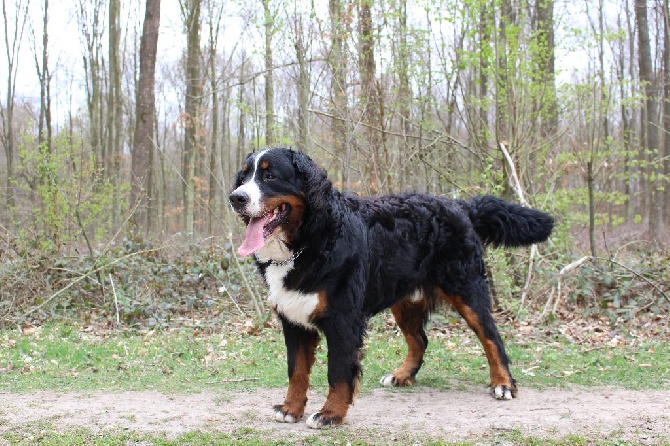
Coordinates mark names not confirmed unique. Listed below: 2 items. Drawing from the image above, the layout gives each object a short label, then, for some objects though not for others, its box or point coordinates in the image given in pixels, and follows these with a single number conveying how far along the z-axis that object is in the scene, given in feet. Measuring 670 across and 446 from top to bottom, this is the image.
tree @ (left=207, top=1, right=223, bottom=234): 69.99
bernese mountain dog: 13.98
